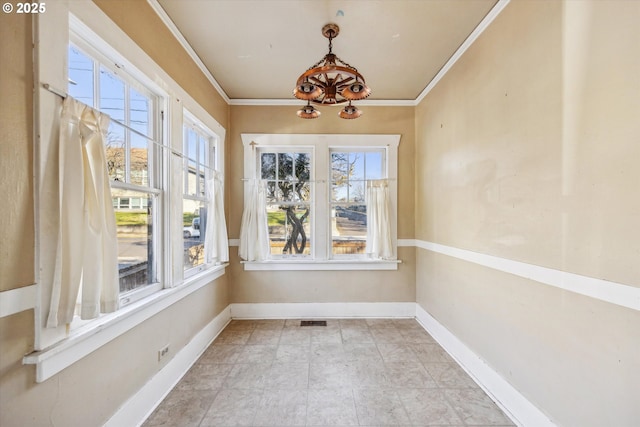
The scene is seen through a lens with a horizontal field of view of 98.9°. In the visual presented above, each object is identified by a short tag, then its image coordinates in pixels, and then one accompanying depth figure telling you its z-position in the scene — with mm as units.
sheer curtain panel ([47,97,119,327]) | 1222
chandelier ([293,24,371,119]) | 1844
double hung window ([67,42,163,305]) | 1527
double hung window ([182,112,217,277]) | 2594
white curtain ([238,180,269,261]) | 3498
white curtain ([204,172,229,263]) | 2947
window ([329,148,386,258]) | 3762
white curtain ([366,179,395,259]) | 3578
